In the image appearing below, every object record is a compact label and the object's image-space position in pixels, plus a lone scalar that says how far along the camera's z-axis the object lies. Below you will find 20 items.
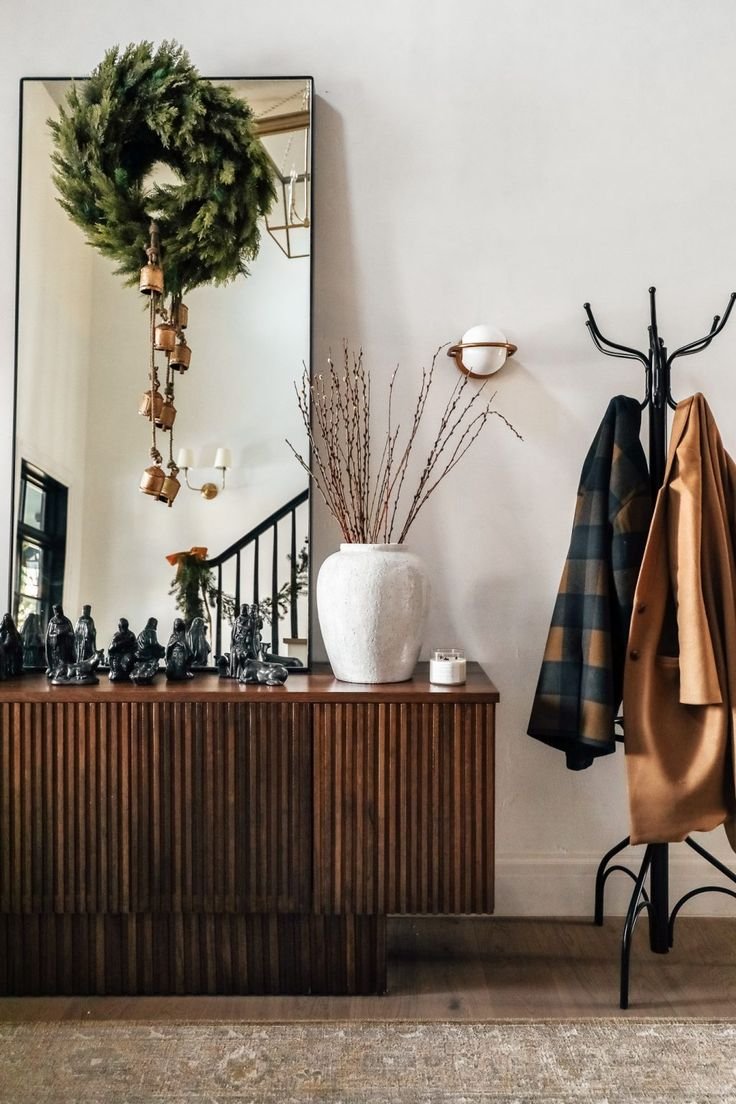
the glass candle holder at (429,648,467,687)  1.83
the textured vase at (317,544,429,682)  1.85
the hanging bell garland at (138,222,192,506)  2.08
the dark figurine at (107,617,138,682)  1.90
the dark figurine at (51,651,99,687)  1.85
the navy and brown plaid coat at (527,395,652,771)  1.82
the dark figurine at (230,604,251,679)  1.94
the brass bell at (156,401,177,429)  2.13
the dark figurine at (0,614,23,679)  1.96
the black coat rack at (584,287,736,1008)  1.94
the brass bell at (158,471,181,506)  2.14
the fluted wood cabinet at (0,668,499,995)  1.76
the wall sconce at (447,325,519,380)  2.15
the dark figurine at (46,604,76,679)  1.89
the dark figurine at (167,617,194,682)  1.92
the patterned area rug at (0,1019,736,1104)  1.49
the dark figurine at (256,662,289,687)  1.84
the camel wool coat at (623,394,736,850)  1.75
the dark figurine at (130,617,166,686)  1.87
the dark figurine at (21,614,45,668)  2.08
